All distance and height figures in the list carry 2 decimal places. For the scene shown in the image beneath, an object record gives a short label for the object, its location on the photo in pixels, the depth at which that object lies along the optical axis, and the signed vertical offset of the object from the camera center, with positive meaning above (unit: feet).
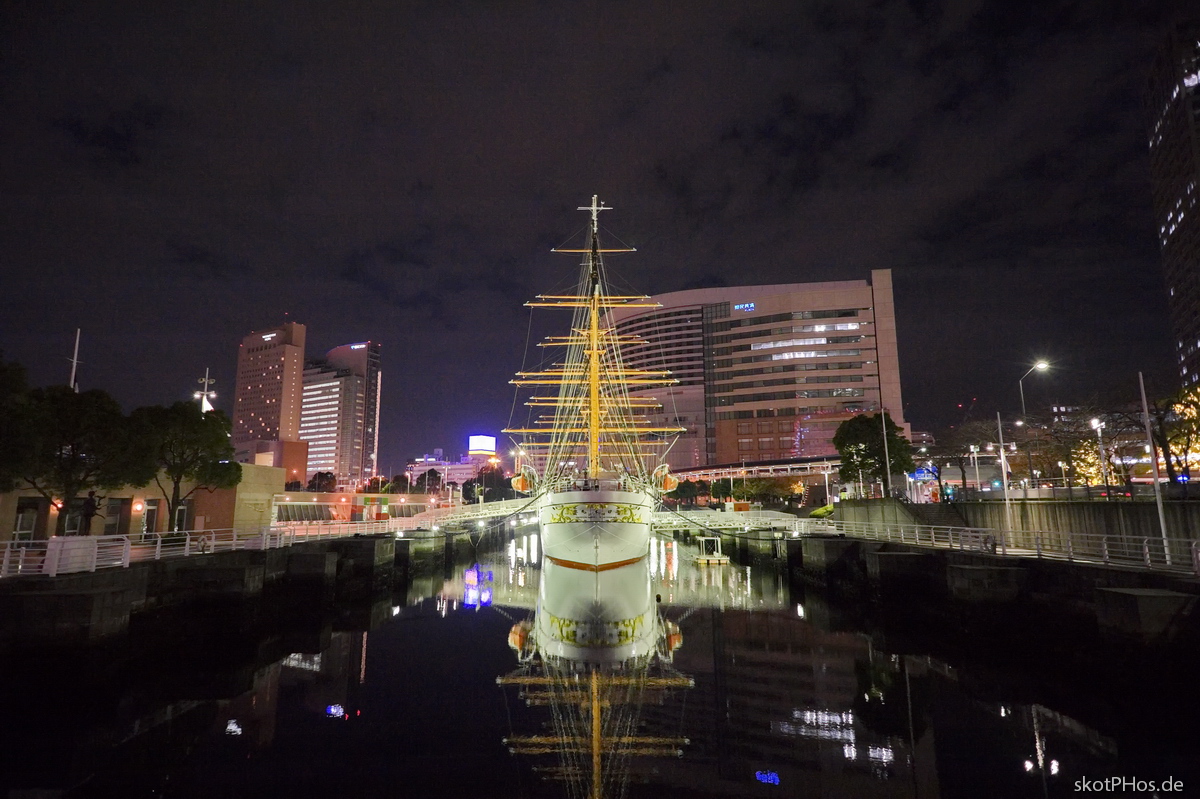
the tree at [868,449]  170.19 +13.30
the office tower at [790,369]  396.98 +83.30
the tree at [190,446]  88.28 +7.52
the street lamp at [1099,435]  120.37 +12.30
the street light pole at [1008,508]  96.81 -1.95
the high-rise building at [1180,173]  362.94 +194.93
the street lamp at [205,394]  118.73 +19.61
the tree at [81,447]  71.51 +6.00
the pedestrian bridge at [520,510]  55.26 -6.30
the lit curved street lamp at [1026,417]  84.58 +17.21
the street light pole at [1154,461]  53.38 +3.14
